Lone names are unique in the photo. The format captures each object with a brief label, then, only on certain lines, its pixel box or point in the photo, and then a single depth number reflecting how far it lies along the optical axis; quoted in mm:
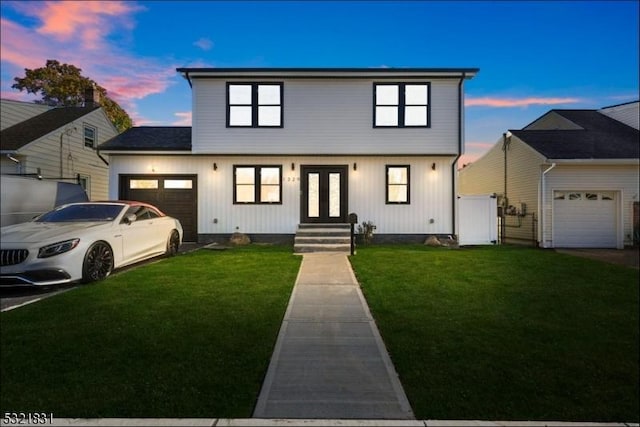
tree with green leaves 29422
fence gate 13125
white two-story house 12453
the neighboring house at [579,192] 12828
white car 5840
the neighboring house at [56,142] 14148
